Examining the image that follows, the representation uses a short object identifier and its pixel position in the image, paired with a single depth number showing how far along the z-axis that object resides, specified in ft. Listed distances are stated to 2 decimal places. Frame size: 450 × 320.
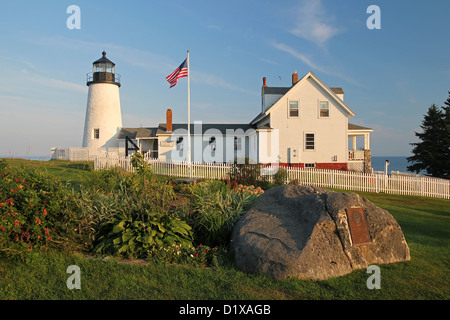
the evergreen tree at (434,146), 93.76
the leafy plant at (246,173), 41.88
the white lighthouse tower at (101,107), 105.81
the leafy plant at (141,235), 18.80
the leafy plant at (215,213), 21.44
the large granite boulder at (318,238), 16.39
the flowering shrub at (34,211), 16.39
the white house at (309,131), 78.12
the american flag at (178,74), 60.80
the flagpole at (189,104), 64.29
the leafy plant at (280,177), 47.83
